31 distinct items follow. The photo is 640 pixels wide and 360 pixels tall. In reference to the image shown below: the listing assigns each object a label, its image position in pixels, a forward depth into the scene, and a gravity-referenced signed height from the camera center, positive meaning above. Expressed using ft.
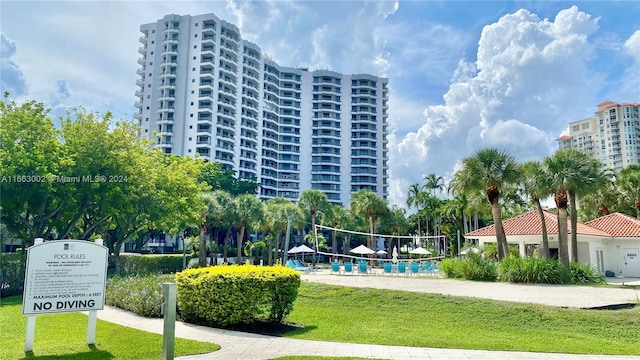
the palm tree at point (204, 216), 115.24 +4.54
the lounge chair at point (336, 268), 94.10 -7.32
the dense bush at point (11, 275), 54.90 -5.51
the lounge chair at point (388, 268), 93.40 -7.28
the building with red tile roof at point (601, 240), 87.30 -0.88
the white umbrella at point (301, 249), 123.24 -4.46
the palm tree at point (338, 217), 173.49 +6.60
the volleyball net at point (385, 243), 166.30 -4.28
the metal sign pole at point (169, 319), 20.36 -4.07
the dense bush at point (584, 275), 67.97 -6.16
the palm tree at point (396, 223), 187.11 +4.63
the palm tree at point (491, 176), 73.77 +9.99
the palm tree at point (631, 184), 99.04 +11.98
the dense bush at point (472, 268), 67.56 -5.35
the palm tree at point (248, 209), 128.77 +6.96
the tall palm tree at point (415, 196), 190.55 +16.56
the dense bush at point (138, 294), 38.60 -5.87
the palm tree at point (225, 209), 122.97 +6.73
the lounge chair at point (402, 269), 90.96 -7.20
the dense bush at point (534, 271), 63.26 -5.27
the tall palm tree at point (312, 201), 157.17 +11.59
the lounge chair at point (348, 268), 93.40 -7.26
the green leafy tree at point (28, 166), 55.47 +8.32
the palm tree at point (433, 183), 195.31 +22.91
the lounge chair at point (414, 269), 90.94 -7.18
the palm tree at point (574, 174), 70.08 +9.95
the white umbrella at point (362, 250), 111.70 -4.25
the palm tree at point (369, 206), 148.97 +9.45
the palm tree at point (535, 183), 72.56 +8.76
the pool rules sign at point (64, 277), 25.32 -2.74
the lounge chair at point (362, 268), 93.34 -7.23
